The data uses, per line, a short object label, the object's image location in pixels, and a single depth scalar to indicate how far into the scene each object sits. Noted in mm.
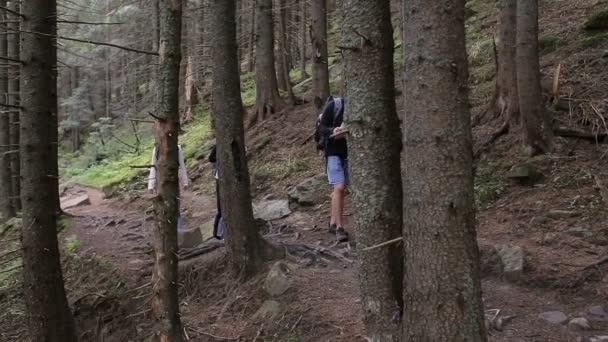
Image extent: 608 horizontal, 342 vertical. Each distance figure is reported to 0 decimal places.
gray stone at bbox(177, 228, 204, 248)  8336
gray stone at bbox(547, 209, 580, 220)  6566
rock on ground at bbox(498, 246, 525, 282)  5621
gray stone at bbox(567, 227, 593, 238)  6102
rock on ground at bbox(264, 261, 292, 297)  6012
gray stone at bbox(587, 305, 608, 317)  4608
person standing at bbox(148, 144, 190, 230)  8930
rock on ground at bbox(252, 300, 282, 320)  5719
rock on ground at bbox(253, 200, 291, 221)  9570
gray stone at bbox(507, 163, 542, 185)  7523
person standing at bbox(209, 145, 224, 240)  8219
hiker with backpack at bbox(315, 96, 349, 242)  7105
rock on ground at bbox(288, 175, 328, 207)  9680
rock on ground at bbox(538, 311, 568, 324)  4598
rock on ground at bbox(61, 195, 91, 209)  16386
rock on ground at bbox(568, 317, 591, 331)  4441
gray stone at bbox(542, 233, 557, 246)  6186
